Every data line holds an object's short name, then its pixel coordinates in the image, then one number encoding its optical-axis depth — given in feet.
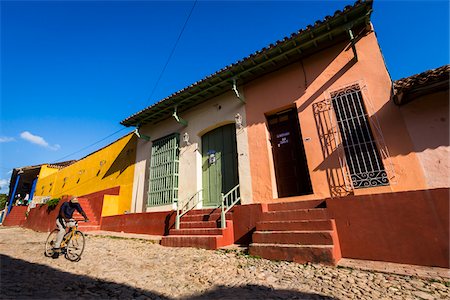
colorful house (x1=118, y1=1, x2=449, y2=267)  11.81
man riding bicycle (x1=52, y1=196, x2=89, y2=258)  15.75
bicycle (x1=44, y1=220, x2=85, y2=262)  15.15
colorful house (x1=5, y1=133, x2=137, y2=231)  30.14
